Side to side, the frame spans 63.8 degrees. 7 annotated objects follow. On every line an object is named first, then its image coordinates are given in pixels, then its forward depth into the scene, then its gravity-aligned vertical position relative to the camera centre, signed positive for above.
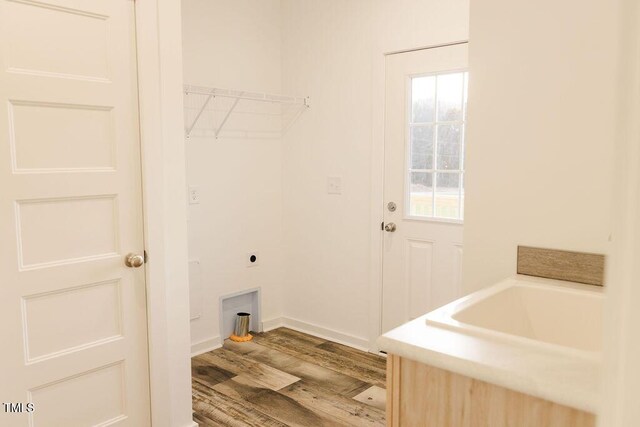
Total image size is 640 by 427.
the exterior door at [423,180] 3.02 -0.05
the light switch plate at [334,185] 3.59 -0.09
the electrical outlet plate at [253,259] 3.73 -0.64
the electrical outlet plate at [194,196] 3.28 -0.16
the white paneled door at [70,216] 1.80 -0.17
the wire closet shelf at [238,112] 3.25 +0.41
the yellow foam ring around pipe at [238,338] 3.65 -1.19
